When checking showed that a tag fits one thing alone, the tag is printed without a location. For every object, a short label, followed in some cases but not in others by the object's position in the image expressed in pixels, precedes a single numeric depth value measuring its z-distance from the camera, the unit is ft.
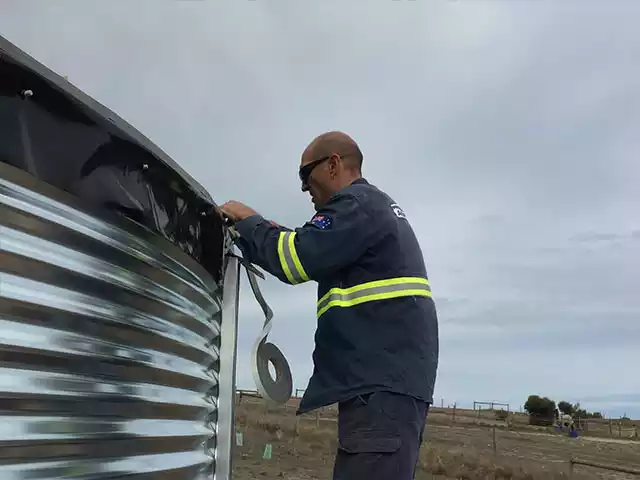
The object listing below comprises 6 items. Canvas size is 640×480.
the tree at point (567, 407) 196.85
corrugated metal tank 4.60
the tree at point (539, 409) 169.07
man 7.27
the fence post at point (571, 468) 52.53
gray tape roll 7.60
